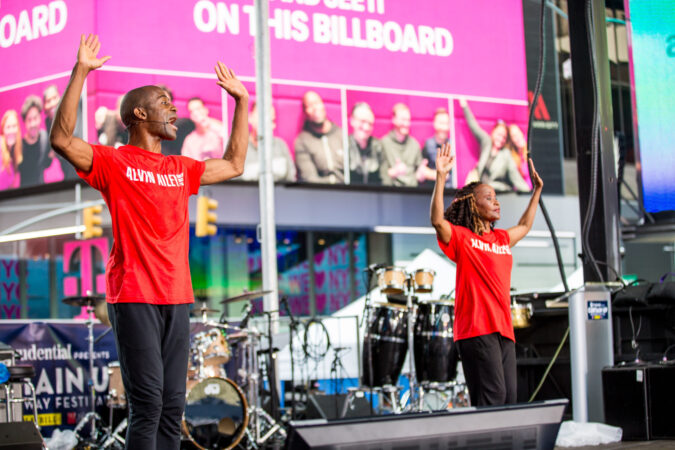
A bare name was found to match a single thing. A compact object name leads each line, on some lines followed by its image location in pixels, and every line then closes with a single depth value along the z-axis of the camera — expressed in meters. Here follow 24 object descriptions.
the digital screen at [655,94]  8.89
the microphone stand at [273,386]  9.02
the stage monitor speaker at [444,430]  3.00
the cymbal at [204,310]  9.27
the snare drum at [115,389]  9.50
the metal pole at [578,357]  7.79
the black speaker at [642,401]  7.27
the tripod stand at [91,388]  9.52
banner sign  9.90
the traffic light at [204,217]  14.88
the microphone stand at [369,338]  10.46
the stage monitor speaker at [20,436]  5.05
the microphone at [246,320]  10.01
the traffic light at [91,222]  16.25
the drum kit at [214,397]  8.66
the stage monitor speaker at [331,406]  9.89
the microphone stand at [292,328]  9.68
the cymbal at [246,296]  8.91
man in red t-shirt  3.60
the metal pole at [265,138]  11.47
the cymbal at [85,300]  9.62
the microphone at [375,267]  10.21
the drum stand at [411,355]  10.01
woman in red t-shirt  5.16
